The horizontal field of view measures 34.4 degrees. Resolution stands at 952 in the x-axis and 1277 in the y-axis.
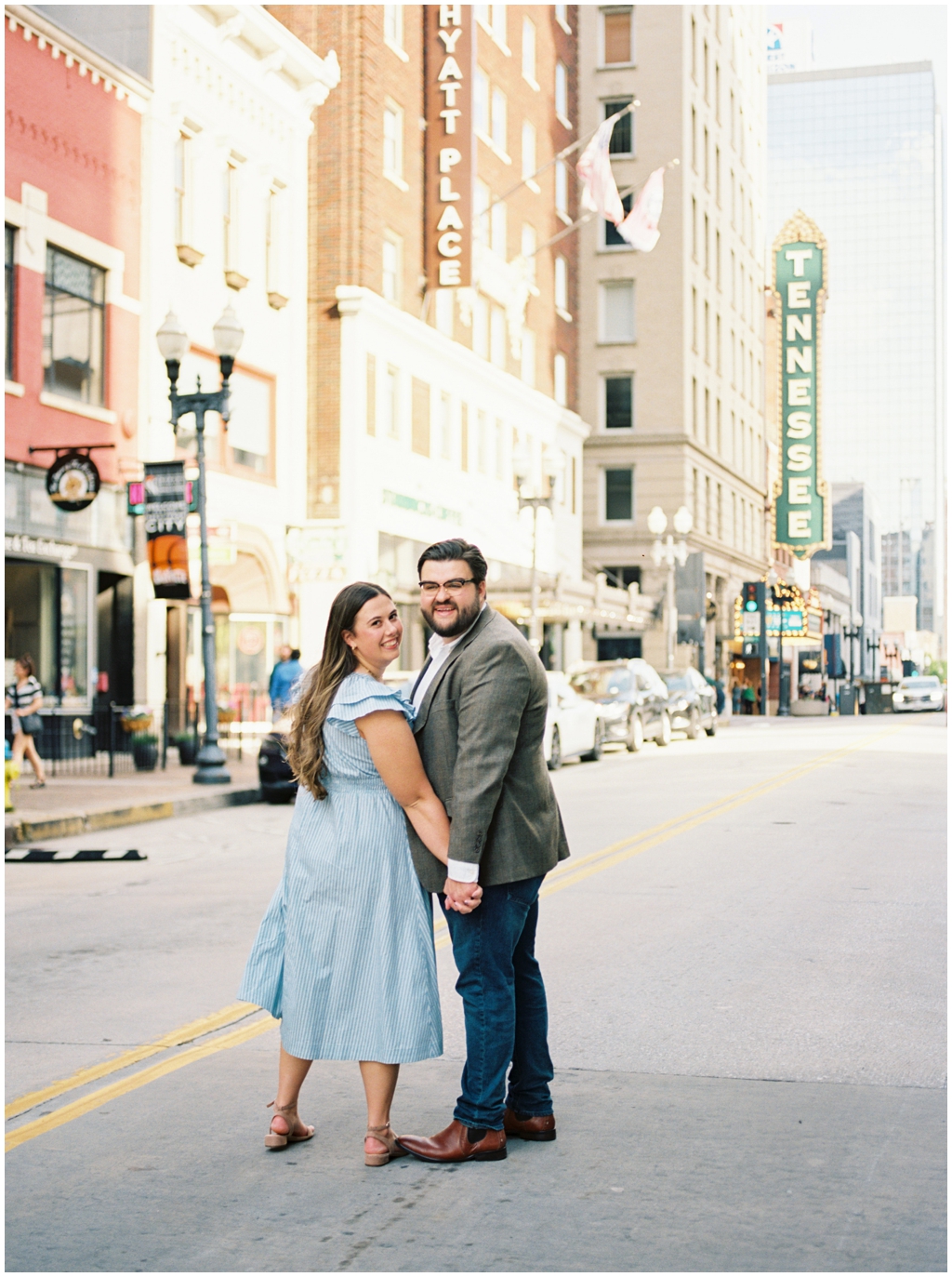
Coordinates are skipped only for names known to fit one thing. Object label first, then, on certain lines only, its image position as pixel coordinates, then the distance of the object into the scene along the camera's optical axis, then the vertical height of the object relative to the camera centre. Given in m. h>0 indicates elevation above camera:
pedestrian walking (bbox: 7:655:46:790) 18.41 -0.64
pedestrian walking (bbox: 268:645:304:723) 21.78 -0.27
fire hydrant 16.36 -1.23
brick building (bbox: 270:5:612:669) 32.72 +8.54
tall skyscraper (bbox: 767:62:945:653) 160.88 +48.33
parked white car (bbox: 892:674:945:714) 59.97 -1.52
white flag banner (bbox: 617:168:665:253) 32.09 +9.40
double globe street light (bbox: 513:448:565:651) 28.11 +3.37
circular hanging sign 22.09 +2.52
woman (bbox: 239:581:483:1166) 4.79 -0.74
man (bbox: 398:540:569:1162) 4.77 -0.42
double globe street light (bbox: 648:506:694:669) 38.69 +2.83
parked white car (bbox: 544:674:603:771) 23.38 -1.12
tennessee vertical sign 73.19 +13.19
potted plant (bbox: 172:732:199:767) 22.23 -1.31
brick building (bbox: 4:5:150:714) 22.45 +4.89
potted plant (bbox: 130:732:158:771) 21.23 -1.32
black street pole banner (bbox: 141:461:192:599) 20.41 +1.77
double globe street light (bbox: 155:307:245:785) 19.14 +3.18
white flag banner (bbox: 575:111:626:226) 31.75 +9.99
